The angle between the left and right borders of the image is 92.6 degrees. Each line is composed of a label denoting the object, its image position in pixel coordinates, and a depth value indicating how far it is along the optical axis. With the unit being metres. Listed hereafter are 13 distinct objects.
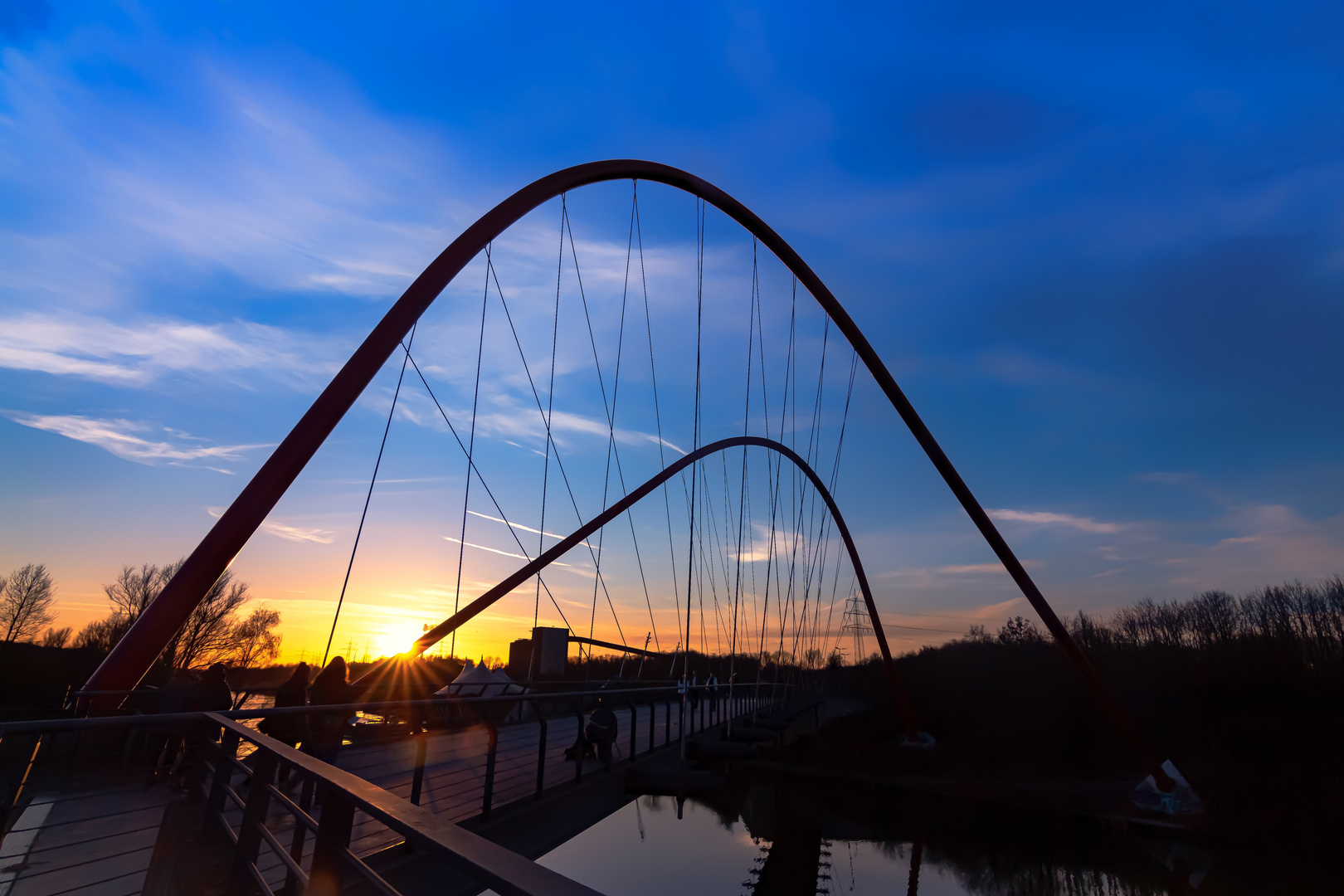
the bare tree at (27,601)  53.06
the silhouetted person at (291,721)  5.77
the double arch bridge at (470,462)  7.18
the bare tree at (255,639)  49.69
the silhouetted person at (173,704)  6.59
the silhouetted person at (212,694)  7.80
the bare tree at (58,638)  50.34
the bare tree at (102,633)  45.53
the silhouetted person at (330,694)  5.64
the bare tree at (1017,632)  68.29
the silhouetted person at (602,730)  9.44
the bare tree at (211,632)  42.50
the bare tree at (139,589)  47.11
